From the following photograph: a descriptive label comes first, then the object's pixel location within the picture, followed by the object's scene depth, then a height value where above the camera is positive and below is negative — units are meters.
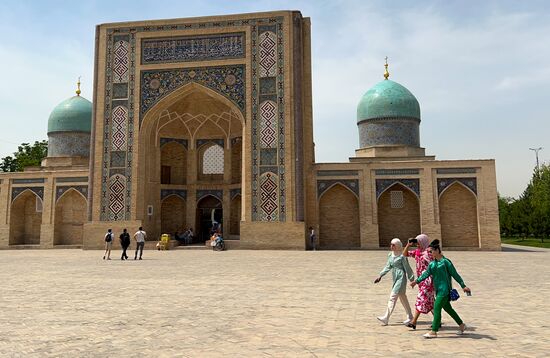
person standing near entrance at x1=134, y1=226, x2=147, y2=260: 14.00 -0.56
